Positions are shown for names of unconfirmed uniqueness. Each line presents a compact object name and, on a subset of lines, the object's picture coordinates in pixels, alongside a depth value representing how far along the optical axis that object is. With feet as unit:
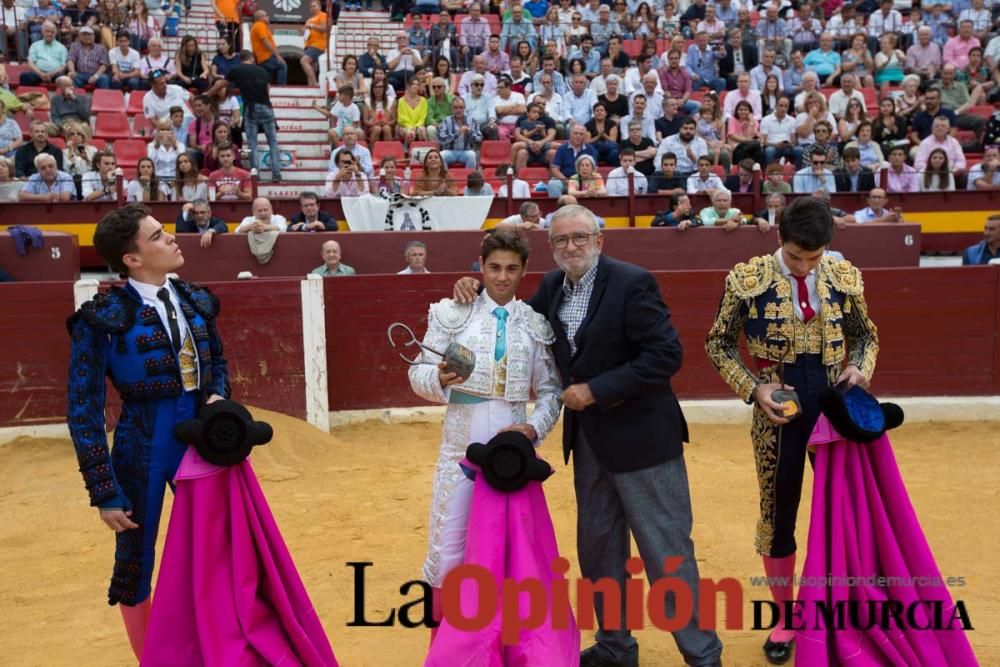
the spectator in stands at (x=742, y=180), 33.73
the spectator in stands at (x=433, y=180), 30.81
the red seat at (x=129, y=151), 35.81
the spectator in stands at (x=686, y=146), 35.01
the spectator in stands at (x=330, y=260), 25.93
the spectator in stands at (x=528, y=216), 29.53
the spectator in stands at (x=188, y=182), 31.01
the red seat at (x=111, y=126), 36.88
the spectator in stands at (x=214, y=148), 33.58
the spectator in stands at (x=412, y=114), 36.86
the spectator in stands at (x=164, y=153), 32.91
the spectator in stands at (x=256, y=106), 34.83
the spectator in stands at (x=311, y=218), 29.86
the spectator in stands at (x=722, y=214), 30.37
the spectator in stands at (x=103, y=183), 31.37
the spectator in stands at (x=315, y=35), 43.68
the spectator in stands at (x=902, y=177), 35.01
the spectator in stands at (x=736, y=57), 43.98
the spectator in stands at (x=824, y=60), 44.78
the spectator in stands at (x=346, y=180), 31.68
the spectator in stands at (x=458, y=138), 35.24
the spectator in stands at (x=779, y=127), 37.22
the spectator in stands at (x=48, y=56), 38.88
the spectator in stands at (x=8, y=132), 33.35
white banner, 30.94
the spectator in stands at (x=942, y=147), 35.91
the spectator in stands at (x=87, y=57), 39.24
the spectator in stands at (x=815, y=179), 33.60
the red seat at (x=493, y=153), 36.50
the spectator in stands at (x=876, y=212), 31.86
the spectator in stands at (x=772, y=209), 31.27
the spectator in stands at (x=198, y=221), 29.58
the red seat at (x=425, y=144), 36.04
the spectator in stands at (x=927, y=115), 38.27
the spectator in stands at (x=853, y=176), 33.94
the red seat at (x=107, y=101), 37.65
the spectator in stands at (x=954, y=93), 41.11
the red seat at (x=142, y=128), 37.14
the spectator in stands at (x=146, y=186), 30.99
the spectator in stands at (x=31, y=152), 31.76
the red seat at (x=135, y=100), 38.51
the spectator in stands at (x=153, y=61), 39.78
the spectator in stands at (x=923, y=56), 44.88
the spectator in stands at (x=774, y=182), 32.89
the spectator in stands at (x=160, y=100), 36.78
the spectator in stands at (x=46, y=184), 30.96
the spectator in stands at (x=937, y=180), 34.88
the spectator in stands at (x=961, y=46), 44.93
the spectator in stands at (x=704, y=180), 32.58
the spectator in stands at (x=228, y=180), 31.48
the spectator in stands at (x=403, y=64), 41.27
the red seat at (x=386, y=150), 35.88
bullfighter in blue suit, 10.01
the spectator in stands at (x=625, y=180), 32.94
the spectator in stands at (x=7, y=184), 30.81
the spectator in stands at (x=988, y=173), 35.24
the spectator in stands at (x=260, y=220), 28.73
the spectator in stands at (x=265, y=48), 39.93
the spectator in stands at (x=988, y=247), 25.18
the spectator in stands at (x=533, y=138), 35.12
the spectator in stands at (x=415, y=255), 25.27
